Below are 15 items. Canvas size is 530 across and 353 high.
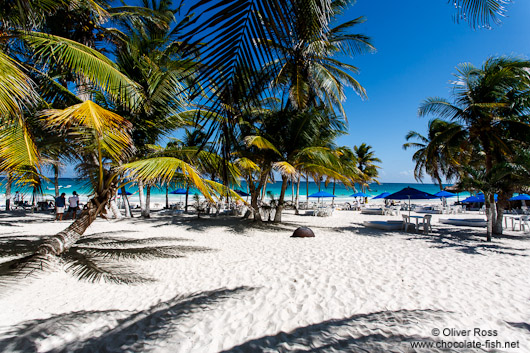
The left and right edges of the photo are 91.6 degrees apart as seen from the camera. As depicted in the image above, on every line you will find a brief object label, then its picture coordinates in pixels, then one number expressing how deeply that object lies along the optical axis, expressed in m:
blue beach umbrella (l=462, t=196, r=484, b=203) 18.37
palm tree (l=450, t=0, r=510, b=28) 2.00
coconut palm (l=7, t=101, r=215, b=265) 4.20
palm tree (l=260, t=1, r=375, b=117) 10.79
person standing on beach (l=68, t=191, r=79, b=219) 13.55
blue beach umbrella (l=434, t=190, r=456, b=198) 19.03
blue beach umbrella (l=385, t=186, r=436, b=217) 11.71
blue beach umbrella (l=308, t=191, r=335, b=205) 23.05
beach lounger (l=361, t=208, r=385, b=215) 20.27
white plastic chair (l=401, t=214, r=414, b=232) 11.43
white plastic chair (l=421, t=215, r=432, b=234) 10.71
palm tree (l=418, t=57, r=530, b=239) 9.13
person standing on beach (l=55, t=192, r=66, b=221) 12.52
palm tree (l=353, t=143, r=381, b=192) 33.12
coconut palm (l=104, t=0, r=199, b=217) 5.88
